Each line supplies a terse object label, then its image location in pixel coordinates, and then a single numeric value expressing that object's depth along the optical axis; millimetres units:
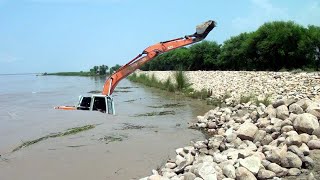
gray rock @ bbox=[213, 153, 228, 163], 5508
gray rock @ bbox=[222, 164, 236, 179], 4892
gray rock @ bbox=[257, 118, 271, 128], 7036
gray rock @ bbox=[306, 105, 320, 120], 6501
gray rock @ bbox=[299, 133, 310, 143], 5763
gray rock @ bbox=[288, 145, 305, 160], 5178
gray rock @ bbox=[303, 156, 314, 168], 5053
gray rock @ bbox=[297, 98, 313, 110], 7031
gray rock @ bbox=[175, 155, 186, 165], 6227
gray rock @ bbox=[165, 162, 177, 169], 6213
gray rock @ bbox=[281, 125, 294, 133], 6196
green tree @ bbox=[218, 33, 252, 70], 40833
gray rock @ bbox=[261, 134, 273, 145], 6241
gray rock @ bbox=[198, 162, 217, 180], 4817
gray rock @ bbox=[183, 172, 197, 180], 5079
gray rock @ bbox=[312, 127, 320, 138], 5895
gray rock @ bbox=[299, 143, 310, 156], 5347
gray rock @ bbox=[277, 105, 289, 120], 6896
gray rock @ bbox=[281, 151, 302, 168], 5048
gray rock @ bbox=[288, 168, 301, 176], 4909
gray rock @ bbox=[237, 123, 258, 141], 6783
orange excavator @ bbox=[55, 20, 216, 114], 12832
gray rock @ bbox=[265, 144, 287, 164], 5147
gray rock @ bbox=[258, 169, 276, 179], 4788
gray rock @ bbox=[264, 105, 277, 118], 7246
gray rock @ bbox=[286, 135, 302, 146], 5530
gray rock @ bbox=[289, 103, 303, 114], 6862
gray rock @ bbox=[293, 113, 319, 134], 6027
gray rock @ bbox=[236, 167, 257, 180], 4720
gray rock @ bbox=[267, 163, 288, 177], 4904
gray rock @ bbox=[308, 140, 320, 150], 5566
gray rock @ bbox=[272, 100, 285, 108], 7510
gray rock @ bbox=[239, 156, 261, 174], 4901
